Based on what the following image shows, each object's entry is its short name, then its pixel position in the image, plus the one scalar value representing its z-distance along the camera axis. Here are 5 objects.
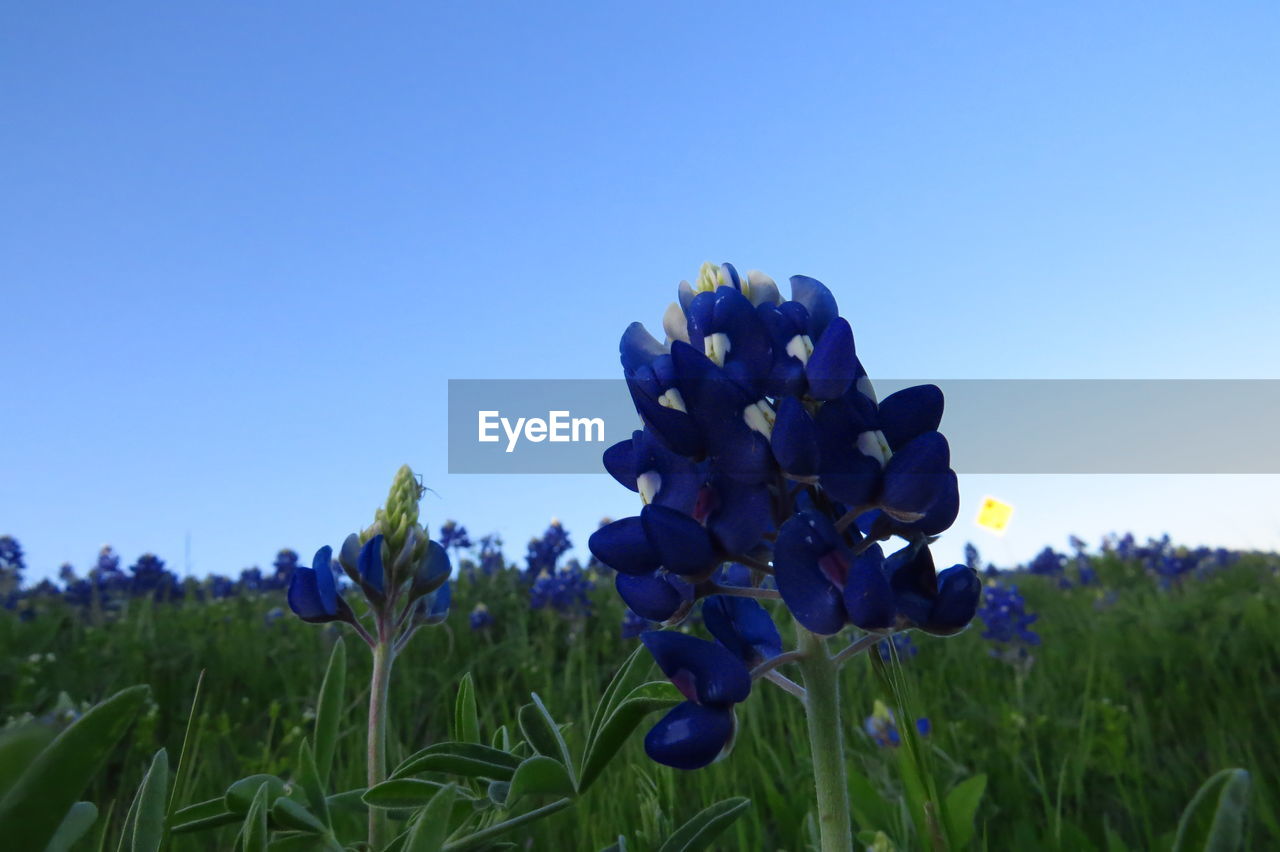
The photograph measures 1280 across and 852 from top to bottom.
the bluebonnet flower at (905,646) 0.52
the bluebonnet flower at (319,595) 0.19
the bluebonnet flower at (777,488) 0.12
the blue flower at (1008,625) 0.50
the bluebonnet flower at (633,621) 0.41
